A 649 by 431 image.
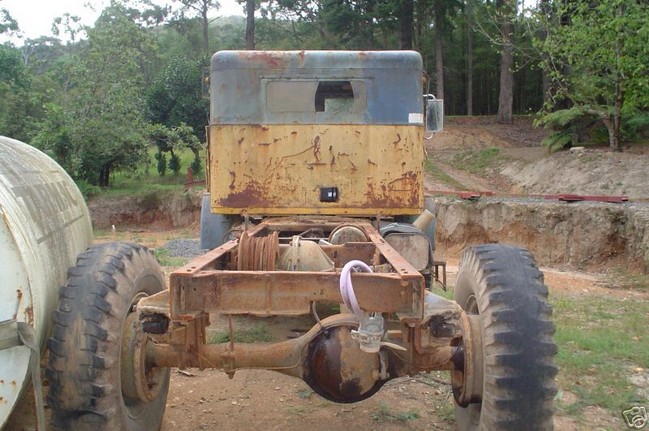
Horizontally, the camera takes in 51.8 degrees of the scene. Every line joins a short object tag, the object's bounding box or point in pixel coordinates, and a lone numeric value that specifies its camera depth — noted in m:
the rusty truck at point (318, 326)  3.25
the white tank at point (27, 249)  3.33
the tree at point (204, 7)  40.72
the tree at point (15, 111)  21.47
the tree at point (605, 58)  16.23
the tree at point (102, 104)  20.89
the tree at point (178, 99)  25.22
